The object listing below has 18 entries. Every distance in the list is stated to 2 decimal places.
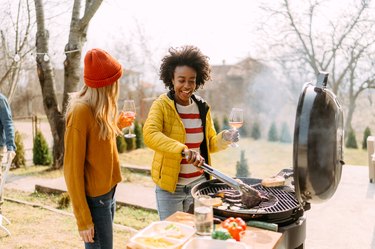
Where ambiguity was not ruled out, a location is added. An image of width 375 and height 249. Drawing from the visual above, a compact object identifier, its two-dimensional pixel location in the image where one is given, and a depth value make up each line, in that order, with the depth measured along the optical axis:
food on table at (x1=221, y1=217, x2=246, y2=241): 1.59
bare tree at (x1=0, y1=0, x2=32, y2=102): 9.29
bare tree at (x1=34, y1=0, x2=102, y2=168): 7.41
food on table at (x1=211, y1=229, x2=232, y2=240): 1.53
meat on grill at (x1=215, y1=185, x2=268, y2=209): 1.96
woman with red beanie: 1.88
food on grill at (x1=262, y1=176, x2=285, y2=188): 2.27
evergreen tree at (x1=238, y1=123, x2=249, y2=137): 17.40
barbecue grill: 1.43
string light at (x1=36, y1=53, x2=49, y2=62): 7.32
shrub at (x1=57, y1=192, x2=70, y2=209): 5.25
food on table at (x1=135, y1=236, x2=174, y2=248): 1.55
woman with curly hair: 2.34
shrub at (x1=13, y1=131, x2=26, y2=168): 8.87
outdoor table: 1.55
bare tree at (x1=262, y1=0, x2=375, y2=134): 12.20
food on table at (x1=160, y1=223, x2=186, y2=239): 1.63
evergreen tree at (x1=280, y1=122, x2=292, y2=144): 16.24
